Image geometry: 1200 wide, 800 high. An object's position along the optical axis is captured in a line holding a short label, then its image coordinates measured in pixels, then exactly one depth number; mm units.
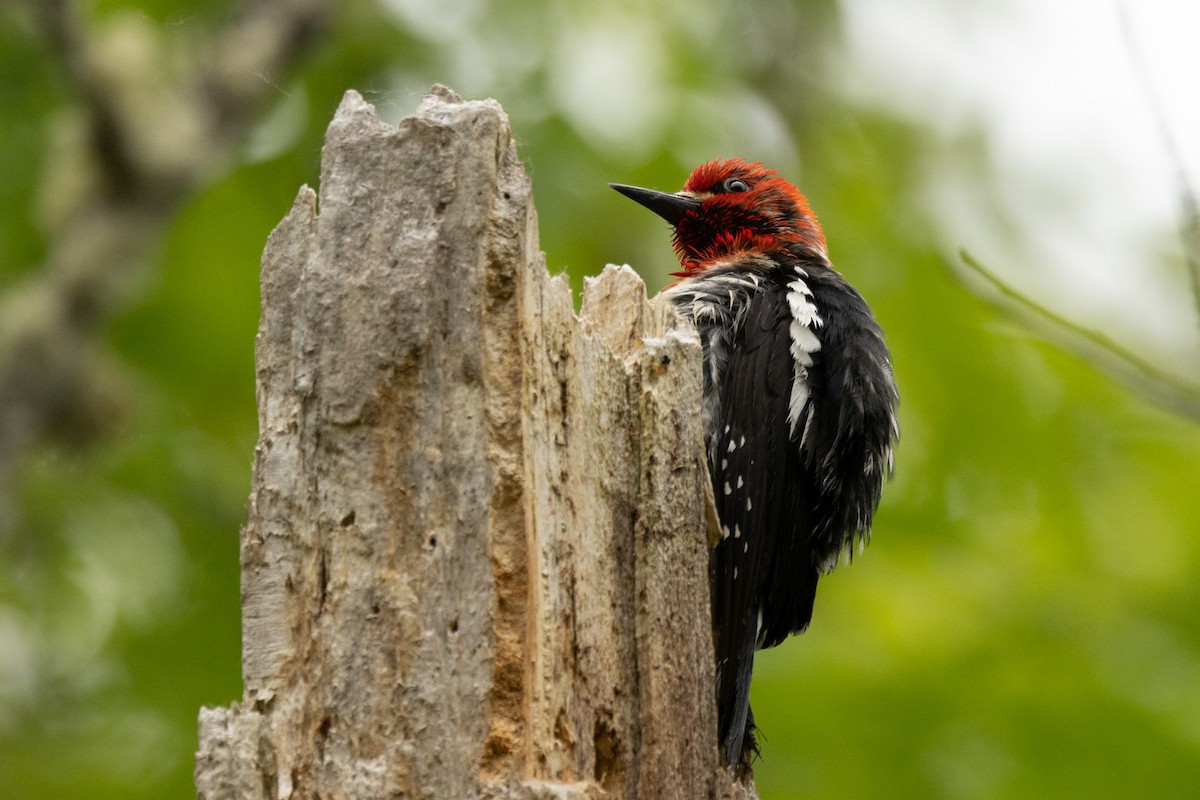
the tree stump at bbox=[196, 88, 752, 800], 4234
